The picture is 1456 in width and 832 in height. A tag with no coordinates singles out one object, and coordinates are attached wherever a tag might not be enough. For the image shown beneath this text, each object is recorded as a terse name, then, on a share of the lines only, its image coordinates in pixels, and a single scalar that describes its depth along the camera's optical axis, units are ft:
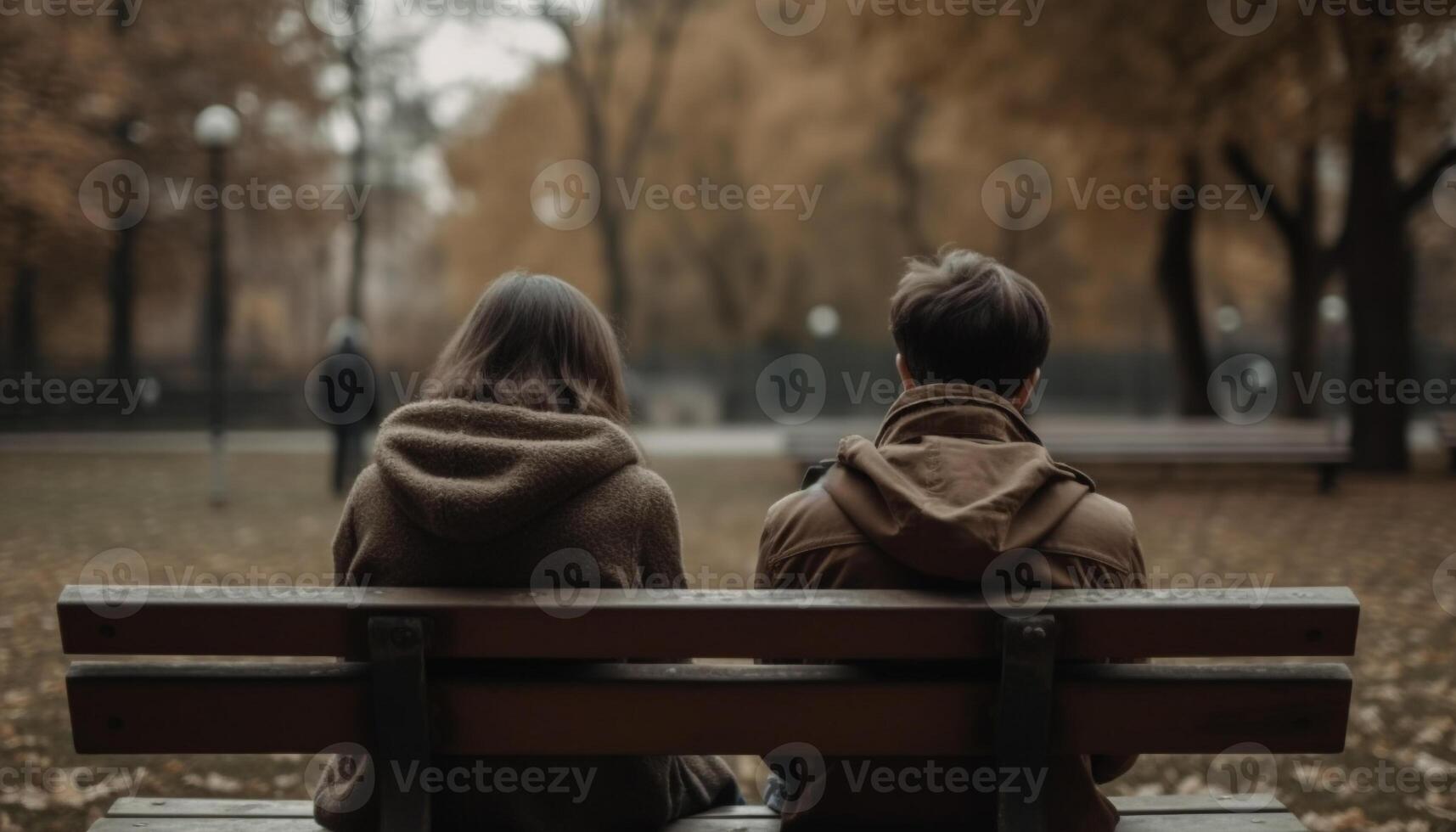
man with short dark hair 6.86
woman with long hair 7.04
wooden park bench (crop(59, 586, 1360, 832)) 6.76
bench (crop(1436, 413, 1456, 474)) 50.49
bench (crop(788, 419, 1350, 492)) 42.80
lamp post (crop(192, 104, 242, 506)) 40.55
